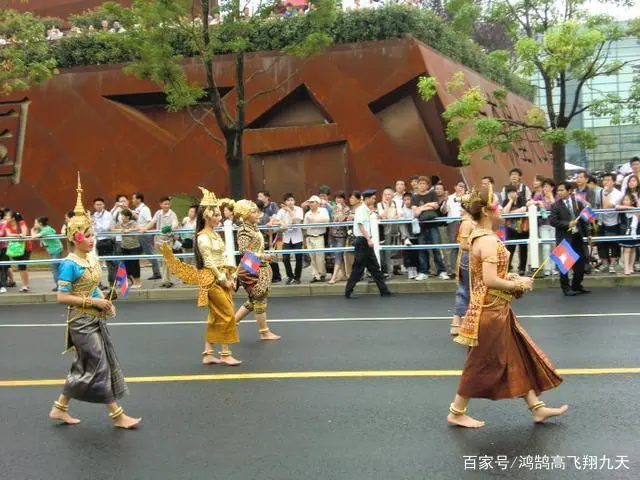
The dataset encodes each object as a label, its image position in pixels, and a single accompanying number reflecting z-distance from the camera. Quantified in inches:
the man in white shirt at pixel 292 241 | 599.2
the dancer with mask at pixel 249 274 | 372.2
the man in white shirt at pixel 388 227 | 581.9
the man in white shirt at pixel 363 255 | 523.8
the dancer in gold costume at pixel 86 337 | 239.1
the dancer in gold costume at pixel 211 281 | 327.0
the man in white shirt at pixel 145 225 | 639.1
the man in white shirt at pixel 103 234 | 615.9
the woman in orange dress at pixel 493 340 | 215.3
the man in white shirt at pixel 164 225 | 620.1
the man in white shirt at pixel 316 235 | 596.1
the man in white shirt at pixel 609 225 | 547.8
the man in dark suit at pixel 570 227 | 497.0
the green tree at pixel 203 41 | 639.1
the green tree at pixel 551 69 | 655.8
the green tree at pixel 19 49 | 746.2
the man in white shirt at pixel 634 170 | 555.9
